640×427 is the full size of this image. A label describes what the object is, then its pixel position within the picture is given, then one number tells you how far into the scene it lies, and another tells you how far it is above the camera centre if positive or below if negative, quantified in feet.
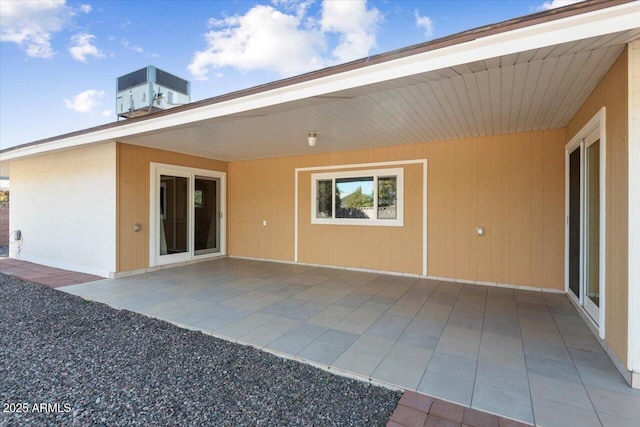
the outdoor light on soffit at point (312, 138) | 15.68 +3.88
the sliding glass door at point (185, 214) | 19.75 -0.21
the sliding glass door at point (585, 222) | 9.77 -0.41
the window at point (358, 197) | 18.63 +0.90
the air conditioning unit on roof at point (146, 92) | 19.33 +7.90
